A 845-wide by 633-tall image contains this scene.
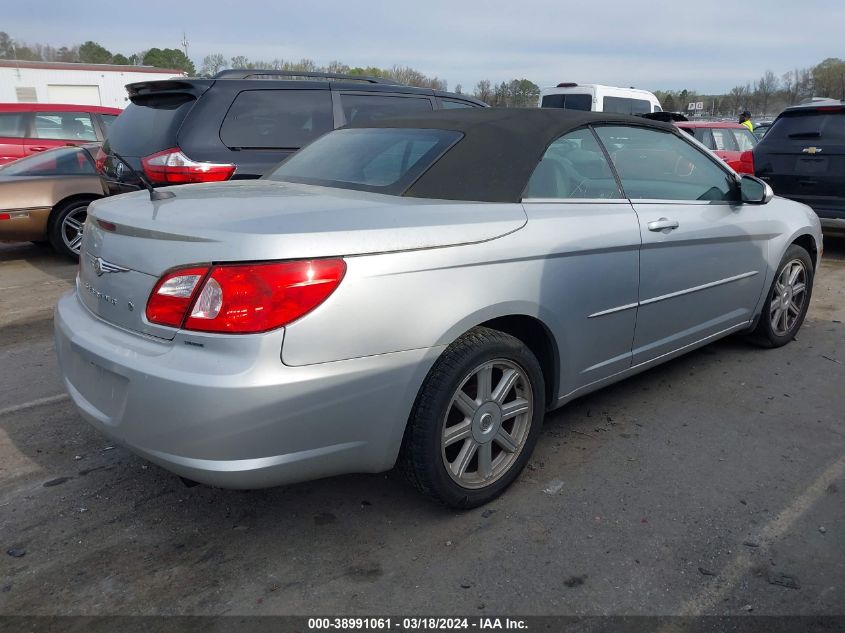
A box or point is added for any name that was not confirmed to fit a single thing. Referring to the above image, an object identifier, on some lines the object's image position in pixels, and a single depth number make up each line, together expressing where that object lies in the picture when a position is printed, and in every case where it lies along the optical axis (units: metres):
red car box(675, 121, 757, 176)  12.34
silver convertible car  2.19
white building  38.59
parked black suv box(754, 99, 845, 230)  7.41
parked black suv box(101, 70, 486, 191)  5.35
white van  15.00
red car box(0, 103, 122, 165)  10.95
